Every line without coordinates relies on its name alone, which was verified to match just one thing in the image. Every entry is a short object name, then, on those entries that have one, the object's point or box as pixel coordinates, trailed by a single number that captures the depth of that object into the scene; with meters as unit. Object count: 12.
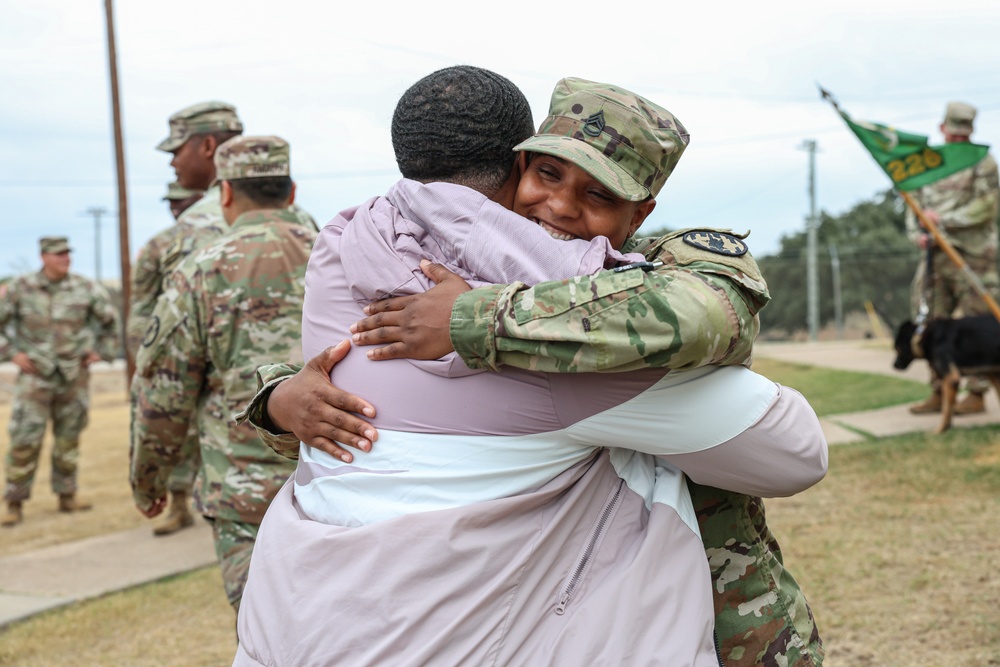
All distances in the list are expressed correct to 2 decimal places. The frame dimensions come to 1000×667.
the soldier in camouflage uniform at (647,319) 1.51
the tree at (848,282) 24.81
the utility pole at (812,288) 24.41
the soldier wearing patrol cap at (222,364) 3.70
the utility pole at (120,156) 15.66
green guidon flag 7.82
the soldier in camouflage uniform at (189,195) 5.46
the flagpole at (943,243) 7.85
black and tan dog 7.76
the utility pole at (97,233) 59.41
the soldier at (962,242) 8.82
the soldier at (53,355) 9.23
